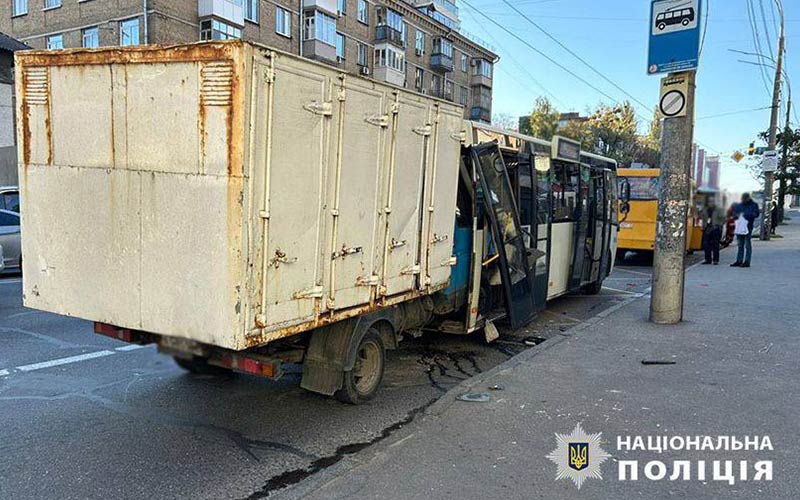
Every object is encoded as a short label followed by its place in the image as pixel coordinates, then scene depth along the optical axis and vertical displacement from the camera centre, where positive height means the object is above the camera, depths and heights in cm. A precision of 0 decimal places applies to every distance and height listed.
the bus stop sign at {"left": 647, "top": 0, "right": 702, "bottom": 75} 806 +223
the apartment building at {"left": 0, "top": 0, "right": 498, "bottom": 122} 2983 +964
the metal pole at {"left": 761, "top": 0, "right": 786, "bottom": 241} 2414 +276
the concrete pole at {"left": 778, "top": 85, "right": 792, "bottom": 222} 2981 +190
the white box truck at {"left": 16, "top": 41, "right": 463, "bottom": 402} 377 -5
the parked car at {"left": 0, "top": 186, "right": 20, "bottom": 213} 1230 -25
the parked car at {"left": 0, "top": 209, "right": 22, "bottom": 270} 1147 -100
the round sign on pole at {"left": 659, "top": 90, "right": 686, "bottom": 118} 823 +135
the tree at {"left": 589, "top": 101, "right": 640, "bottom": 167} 4528 +526
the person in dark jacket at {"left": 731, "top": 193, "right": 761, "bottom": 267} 1428 -78
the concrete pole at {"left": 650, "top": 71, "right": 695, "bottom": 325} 834 -25
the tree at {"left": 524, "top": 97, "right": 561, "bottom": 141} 5231 +697
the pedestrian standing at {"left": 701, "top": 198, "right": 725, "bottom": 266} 1543 -91
